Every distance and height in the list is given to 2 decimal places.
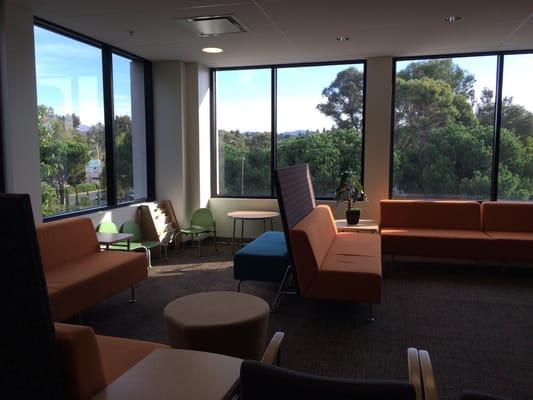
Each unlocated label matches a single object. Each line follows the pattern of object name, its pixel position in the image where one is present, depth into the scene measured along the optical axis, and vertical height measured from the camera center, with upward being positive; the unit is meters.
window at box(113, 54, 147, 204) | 5.74 +0.43
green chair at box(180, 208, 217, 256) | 6.27 -0.85
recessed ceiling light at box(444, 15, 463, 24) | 4.24 +1.39
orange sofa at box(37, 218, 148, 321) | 3.17 -0.89
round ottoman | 2.38 -0.91
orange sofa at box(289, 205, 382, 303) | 3.52 -0.91
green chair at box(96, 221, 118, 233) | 4.91 -0.75
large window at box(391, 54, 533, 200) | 5.80 +0.44
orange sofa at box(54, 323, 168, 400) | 1.47 -0.69
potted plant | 5.54 -0.43
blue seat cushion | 4.04 -0.96
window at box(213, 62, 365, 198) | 6.41 +0.56
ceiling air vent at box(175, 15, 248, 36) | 4.28 +1.38
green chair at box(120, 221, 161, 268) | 5.24 -0.95
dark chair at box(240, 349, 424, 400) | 1.11 -0.59
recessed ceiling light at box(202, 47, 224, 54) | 5.50 +1.41
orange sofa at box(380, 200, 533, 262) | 4.95 -0.86
